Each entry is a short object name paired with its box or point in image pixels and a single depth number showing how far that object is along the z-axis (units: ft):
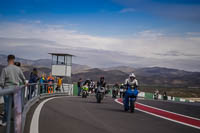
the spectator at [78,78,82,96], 108.87
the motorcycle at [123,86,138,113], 48.17
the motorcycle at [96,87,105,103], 69.05
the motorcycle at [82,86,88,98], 89.86
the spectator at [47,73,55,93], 84.48
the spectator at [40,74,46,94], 70.77
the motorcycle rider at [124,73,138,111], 48.78
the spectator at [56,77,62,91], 96.22
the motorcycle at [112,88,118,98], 122.60
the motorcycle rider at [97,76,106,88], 71.51
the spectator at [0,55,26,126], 27.14
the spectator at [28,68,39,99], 55.50
